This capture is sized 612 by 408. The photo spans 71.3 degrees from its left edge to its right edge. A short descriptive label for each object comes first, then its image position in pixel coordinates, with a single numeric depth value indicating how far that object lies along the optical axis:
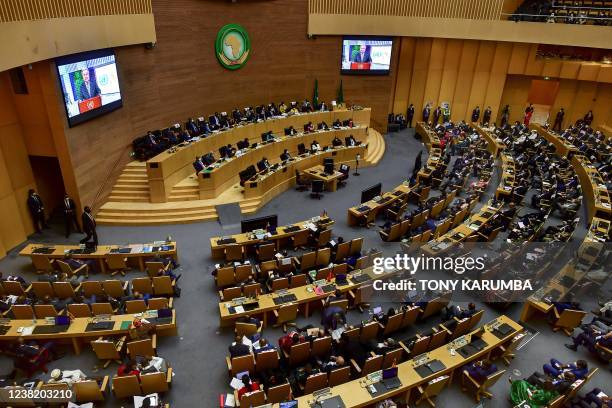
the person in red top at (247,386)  7.12
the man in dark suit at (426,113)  25.02
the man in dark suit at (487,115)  25.20
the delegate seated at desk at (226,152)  15.80
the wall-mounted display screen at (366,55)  21.70
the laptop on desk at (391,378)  7.33
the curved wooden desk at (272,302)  9.02
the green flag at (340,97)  21.92
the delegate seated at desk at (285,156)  16.59
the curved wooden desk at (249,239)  11.47
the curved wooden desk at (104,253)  10.92
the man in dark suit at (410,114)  25.03
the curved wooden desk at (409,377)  7.07
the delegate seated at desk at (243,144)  16.69
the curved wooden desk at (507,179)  15.35
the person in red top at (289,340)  8.16
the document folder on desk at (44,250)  10.92
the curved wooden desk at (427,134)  20.97
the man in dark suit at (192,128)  16.95
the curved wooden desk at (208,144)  13.92
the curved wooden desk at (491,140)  20.31
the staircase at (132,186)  14.30
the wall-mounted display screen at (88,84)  11.91
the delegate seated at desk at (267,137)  17.69
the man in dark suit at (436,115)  25.13
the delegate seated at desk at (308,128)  19.14
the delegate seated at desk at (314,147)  17.77
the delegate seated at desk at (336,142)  18.57
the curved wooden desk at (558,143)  19.64
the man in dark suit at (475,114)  25.33
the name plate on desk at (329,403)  6.89
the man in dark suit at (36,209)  12.49
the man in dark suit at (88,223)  11.34
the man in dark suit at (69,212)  12.38
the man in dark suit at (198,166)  14.76
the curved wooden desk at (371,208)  13.60
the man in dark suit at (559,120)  24.94
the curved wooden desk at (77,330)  8.23
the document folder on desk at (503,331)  8.51
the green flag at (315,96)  21.72
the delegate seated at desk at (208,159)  15.25
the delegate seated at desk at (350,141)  18.81
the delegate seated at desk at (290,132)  18.67
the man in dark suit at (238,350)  7.87
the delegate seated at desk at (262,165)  15.89
